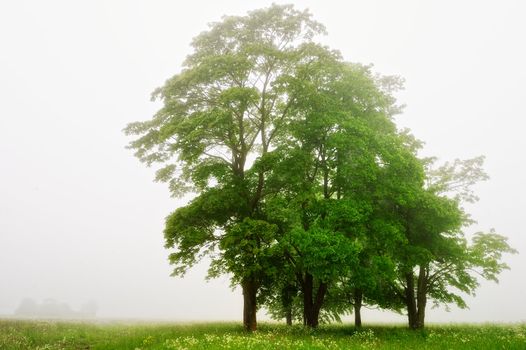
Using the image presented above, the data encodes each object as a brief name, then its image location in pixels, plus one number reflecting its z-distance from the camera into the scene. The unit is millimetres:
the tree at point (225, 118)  20125
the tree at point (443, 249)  20112
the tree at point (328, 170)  17656
